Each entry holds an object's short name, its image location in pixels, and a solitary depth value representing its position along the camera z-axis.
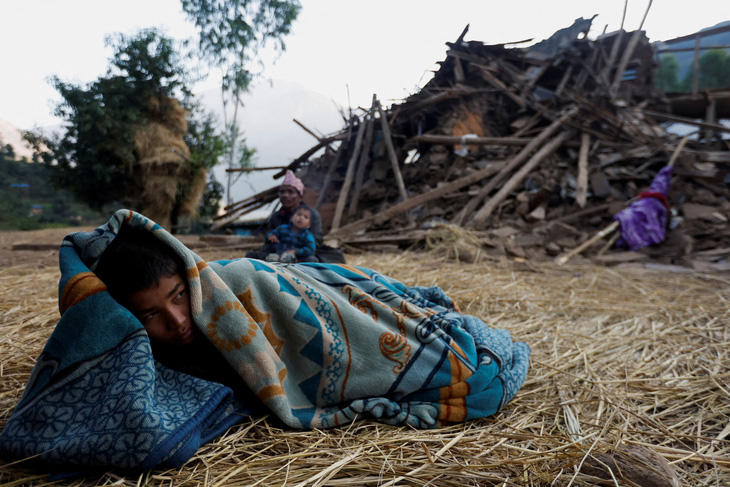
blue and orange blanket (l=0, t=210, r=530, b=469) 1.07
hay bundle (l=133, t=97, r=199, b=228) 8.19
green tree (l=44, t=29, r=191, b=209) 7.70
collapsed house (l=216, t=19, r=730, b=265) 5.78
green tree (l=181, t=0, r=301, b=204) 11.84
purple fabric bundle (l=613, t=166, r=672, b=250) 5.25
